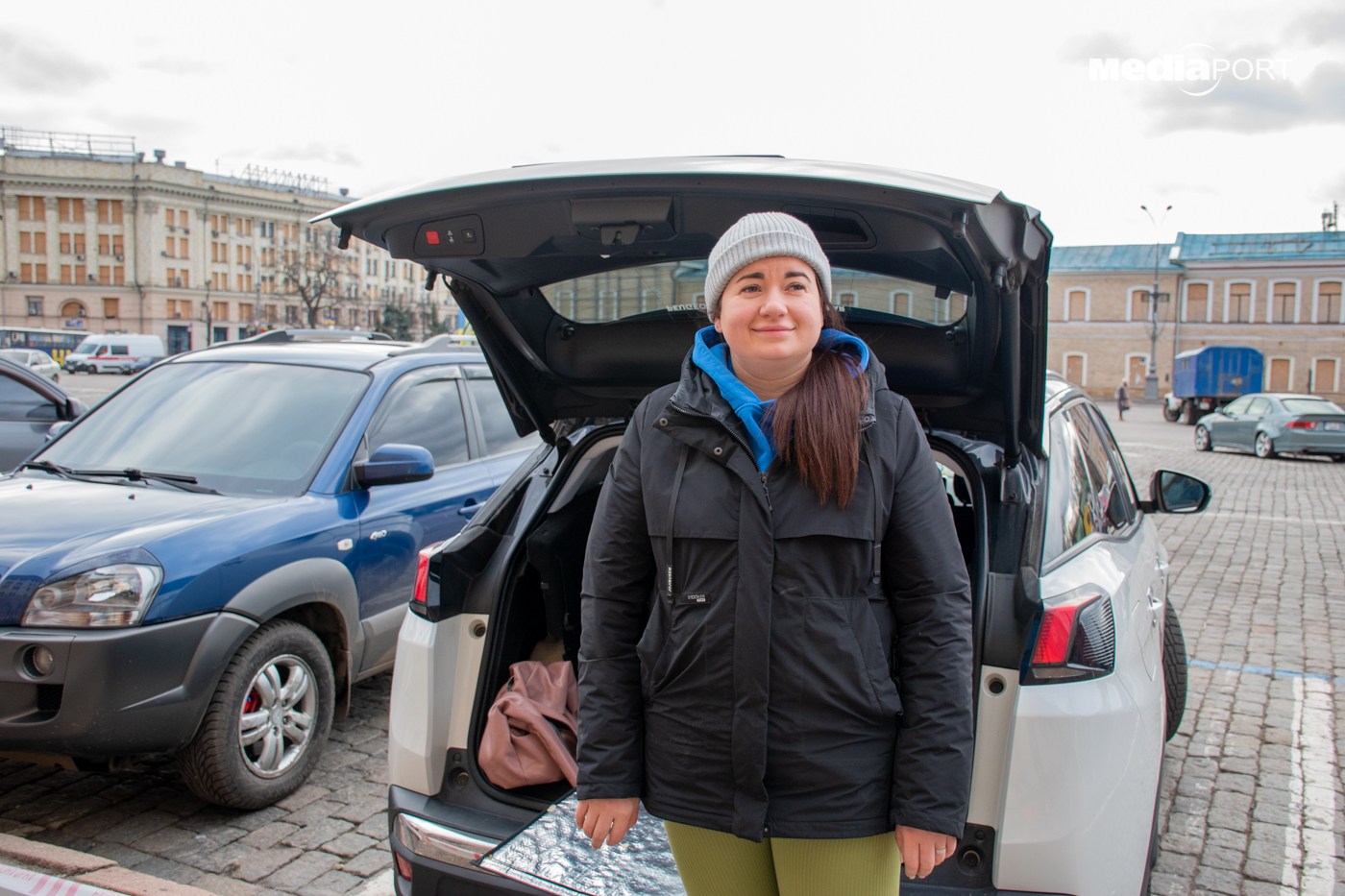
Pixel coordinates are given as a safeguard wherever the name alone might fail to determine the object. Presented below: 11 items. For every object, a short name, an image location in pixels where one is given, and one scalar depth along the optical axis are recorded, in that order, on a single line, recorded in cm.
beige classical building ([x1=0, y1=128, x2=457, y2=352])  8812
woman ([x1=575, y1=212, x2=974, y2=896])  169
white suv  212
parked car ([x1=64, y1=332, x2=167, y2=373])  5456
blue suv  329
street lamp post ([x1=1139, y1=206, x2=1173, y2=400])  5912
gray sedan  2092
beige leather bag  269
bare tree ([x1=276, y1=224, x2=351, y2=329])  6994
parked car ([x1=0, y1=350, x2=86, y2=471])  693
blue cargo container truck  3834
